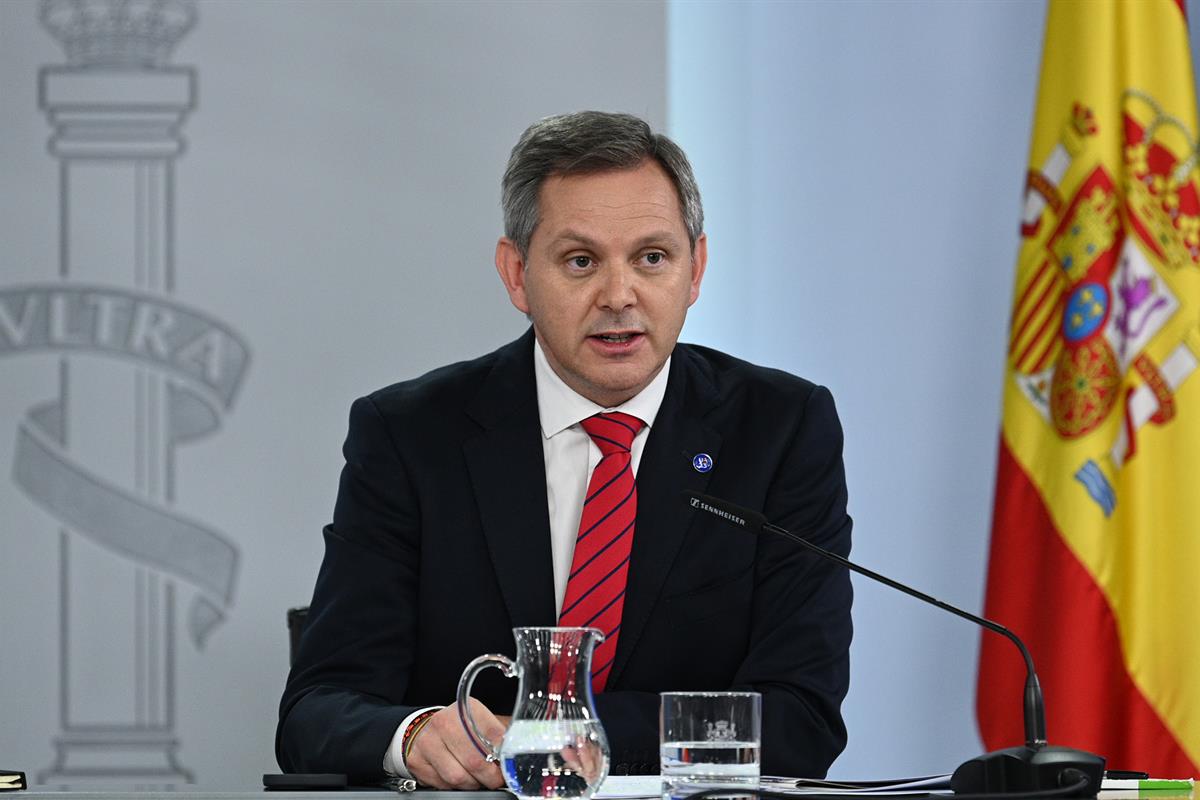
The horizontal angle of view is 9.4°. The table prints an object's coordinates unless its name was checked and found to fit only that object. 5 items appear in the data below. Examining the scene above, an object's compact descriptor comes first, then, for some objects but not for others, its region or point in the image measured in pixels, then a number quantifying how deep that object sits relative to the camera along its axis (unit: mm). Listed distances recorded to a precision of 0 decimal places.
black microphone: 5710
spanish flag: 6675
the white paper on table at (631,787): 5750
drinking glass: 5704
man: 6100
